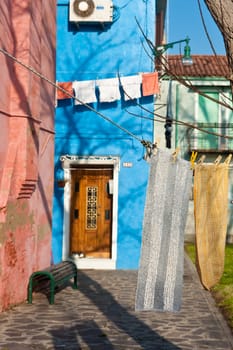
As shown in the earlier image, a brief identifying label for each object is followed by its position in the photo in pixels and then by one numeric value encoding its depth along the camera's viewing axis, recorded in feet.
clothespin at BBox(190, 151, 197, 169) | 18.94
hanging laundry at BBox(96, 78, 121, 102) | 45.37
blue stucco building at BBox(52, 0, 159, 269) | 45.83
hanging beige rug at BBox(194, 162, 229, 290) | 22.35
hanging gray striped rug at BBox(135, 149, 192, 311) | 17.51
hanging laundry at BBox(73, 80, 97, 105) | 45.42
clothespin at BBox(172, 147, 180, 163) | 17.92
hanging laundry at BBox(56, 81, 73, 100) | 45.32
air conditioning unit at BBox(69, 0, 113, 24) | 45.65
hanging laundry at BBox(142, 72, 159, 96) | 44.83
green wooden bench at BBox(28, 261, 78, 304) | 31.37
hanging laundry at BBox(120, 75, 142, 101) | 45.06
